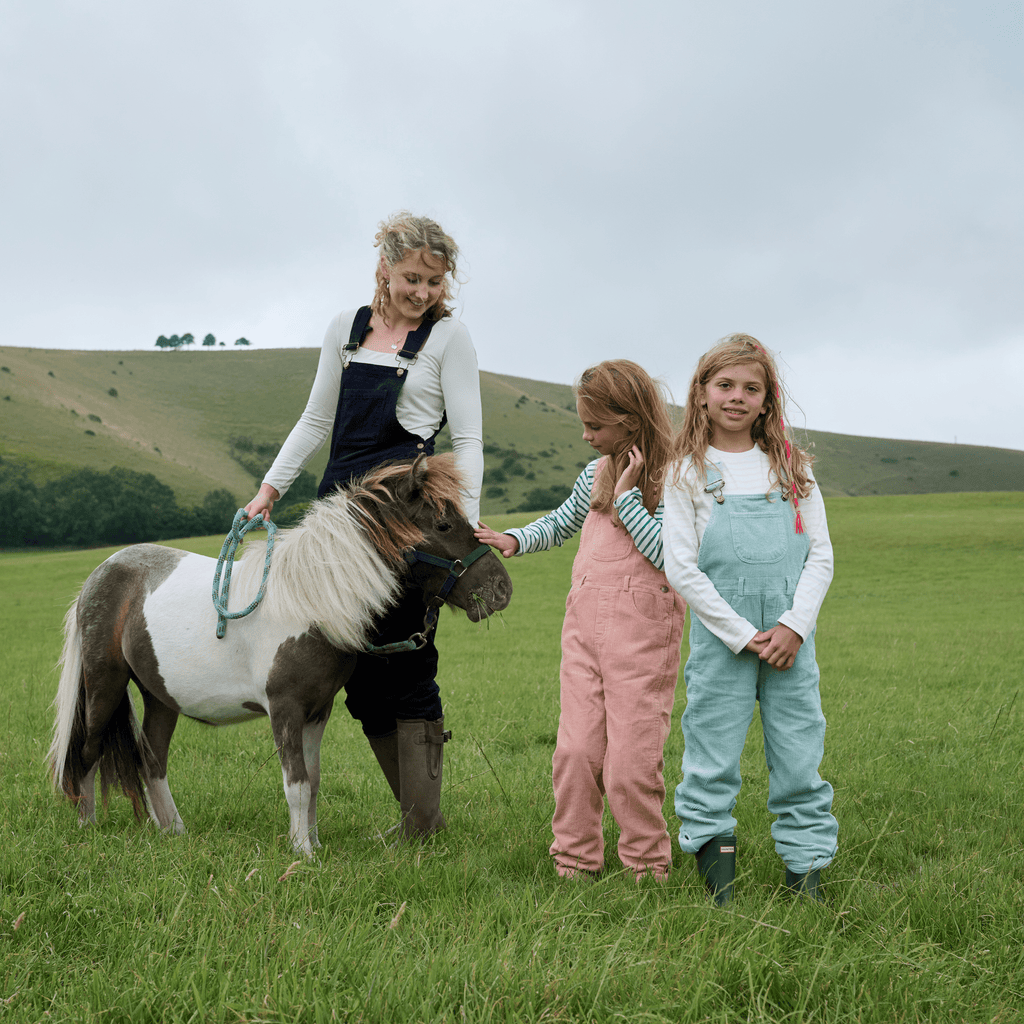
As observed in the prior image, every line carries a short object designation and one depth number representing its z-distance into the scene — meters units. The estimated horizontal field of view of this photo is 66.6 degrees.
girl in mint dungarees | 2.99
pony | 3.40
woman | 3.62
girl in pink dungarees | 3.17
